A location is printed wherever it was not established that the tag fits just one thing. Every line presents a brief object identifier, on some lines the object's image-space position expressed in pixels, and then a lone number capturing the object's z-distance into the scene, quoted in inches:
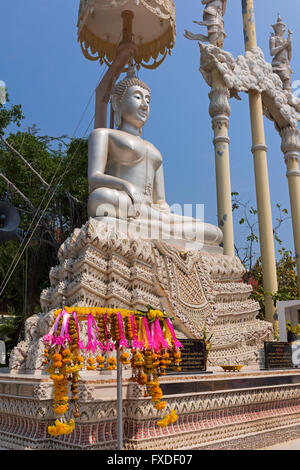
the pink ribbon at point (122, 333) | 120.7
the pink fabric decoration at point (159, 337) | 128.0
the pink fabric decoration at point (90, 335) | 115.9
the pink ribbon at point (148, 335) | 126.3
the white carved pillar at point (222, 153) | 439.8
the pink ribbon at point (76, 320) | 116.3
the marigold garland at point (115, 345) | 113.0
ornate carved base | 218.5
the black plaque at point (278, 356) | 217.5
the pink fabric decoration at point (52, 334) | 114.3
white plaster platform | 133.1
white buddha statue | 258.5
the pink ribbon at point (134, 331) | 122.7
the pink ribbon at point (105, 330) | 122.4
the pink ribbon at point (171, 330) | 132.2
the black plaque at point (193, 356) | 178.2
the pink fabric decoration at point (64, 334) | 113.0
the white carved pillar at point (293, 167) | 518.3
